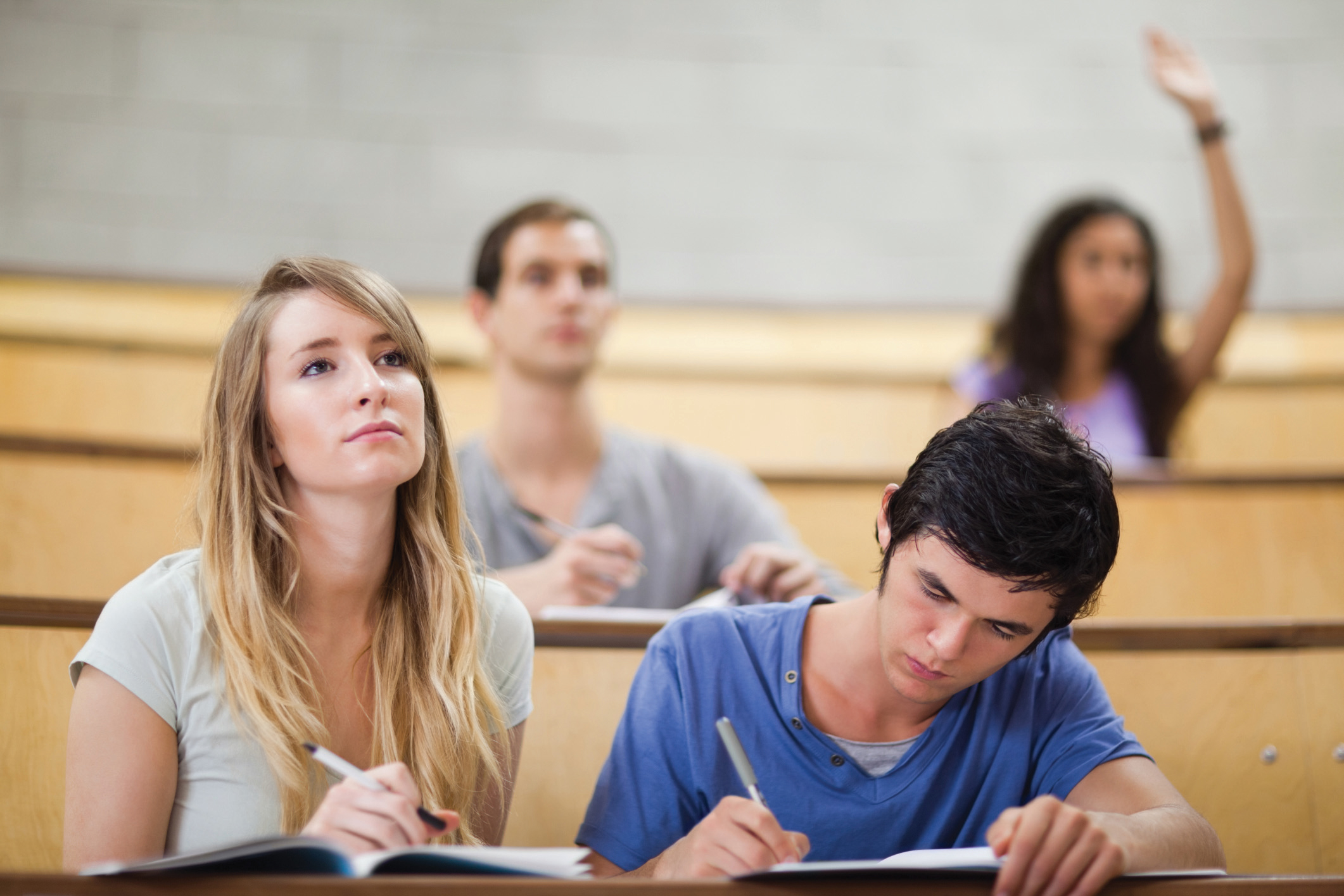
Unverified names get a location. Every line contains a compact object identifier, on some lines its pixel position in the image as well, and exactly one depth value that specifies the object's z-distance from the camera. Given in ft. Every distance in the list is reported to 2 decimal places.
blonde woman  8.82
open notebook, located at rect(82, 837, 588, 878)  8.19
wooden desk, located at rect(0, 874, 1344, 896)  8.17
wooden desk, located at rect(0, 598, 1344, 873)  9.54
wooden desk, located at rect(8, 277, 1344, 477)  13.78
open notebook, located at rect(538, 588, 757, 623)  9.68
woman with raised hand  13.01
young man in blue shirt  8.80
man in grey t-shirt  11.18
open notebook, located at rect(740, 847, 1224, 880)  8.29
